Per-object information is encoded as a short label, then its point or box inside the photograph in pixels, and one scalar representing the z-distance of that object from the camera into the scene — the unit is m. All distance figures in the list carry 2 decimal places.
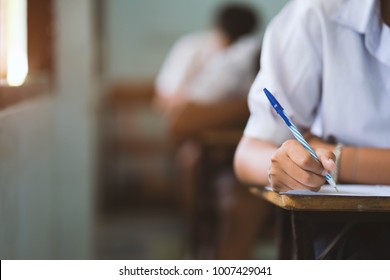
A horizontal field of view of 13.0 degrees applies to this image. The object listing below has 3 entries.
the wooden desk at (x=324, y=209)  1.89
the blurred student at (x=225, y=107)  3.89
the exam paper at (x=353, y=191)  1.92
